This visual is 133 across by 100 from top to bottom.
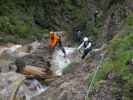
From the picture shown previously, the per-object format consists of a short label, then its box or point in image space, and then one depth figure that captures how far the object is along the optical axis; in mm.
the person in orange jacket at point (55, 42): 15805
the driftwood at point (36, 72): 10969
